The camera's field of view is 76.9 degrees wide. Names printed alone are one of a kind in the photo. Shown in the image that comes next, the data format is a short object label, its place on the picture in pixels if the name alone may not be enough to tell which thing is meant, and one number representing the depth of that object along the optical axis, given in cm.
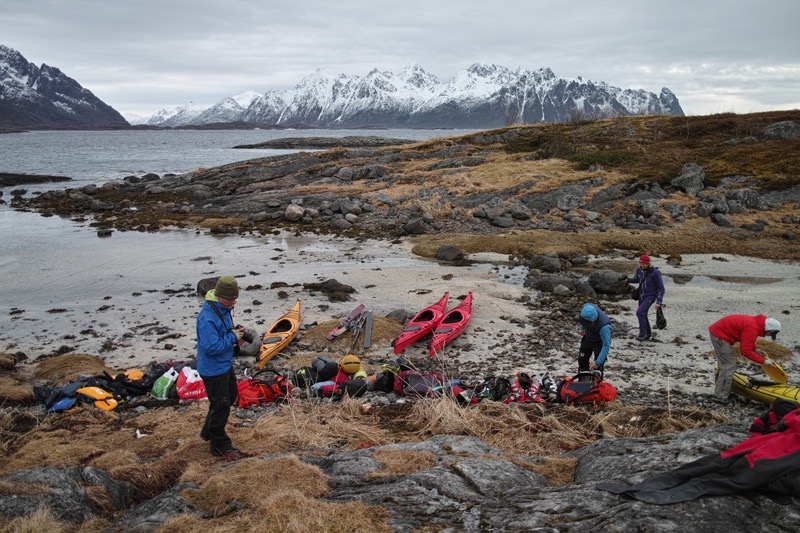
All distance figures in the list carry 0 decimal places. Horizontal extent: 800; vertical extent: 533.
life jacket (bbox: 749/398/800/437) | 520
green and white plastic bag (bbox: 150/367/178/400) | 1083
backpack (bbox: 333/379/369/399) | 1042
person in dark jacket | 1345
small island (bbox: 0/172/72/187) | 5607
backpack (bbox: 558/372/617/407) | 935
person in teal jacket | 1030
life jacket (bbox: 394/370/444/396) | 1059
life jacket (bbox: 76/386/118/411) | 1014
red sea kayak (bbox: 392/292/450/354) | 1380
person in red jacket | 885
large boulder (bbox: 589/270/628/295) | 1778
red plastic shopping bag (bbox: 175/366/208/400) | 1063
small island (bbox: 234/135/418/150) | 10130
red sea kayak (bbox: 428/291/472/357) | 1359
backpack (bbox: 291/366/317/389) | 1123
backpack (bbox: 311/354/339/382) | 1148
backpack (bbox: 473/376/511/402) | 994
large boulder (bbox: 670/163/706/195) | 3107
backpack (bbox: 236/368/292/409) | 1040
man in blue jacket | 694
